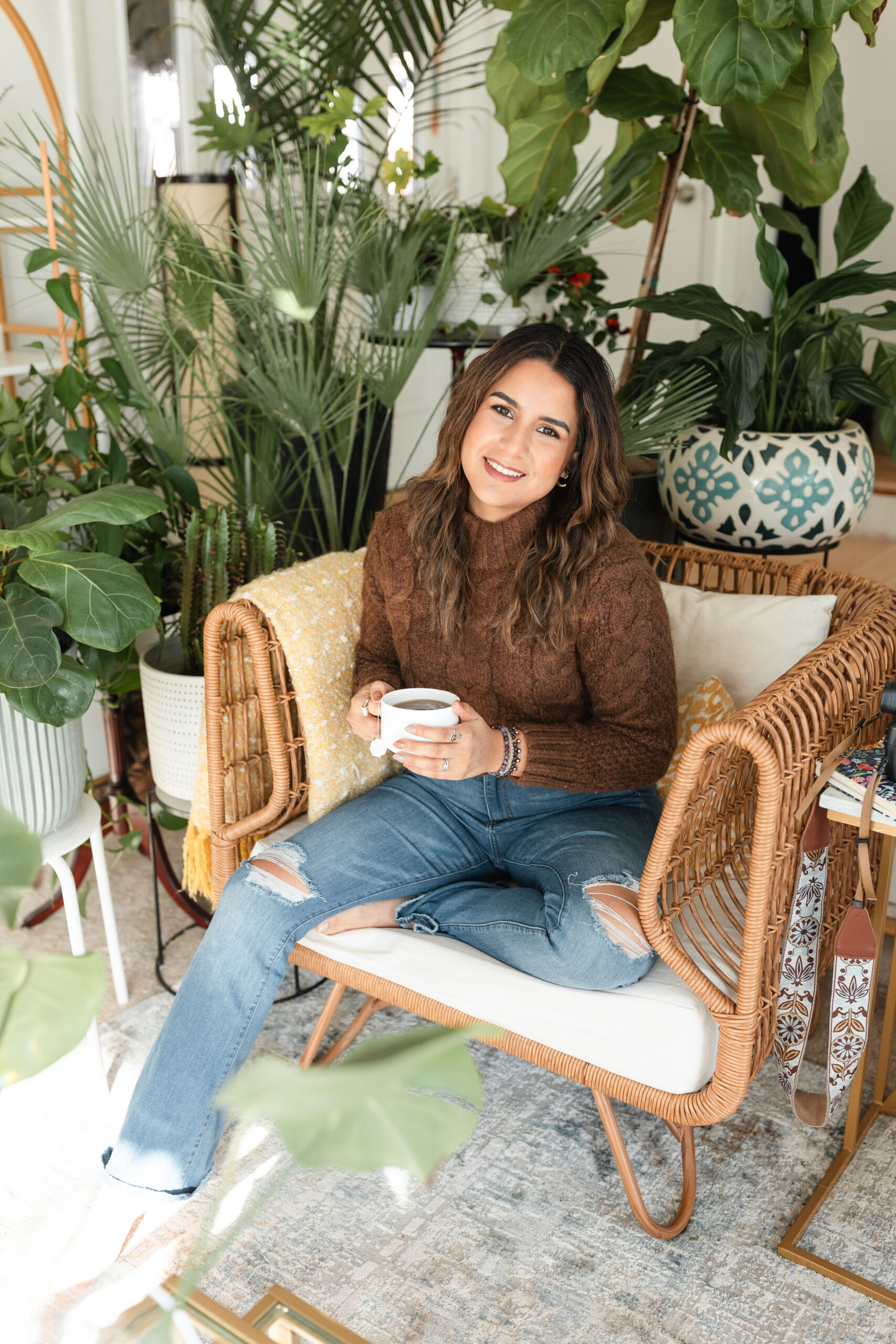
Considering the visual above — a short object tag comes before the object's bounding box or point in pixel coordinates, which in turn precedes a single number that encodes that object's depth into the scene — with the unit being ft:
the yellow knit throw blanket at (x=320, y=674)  4.91
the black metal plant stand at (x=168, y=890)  6.07
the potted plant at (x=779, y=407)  6.32
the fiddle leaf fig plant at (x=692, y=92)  5.60
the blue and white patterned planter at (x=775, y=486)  6.72
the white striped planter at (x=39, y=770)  4.80
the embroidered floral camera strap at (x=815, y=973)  4.21
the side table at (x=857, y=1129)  4.14
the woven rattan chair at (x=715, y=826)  3.74
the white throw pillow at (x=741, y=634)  5.18
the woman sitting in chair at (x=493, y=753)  4.31
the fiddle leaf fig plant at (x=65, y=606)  4.33
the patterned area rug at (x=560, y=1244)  4.05
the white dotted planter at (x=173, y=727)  5.68
